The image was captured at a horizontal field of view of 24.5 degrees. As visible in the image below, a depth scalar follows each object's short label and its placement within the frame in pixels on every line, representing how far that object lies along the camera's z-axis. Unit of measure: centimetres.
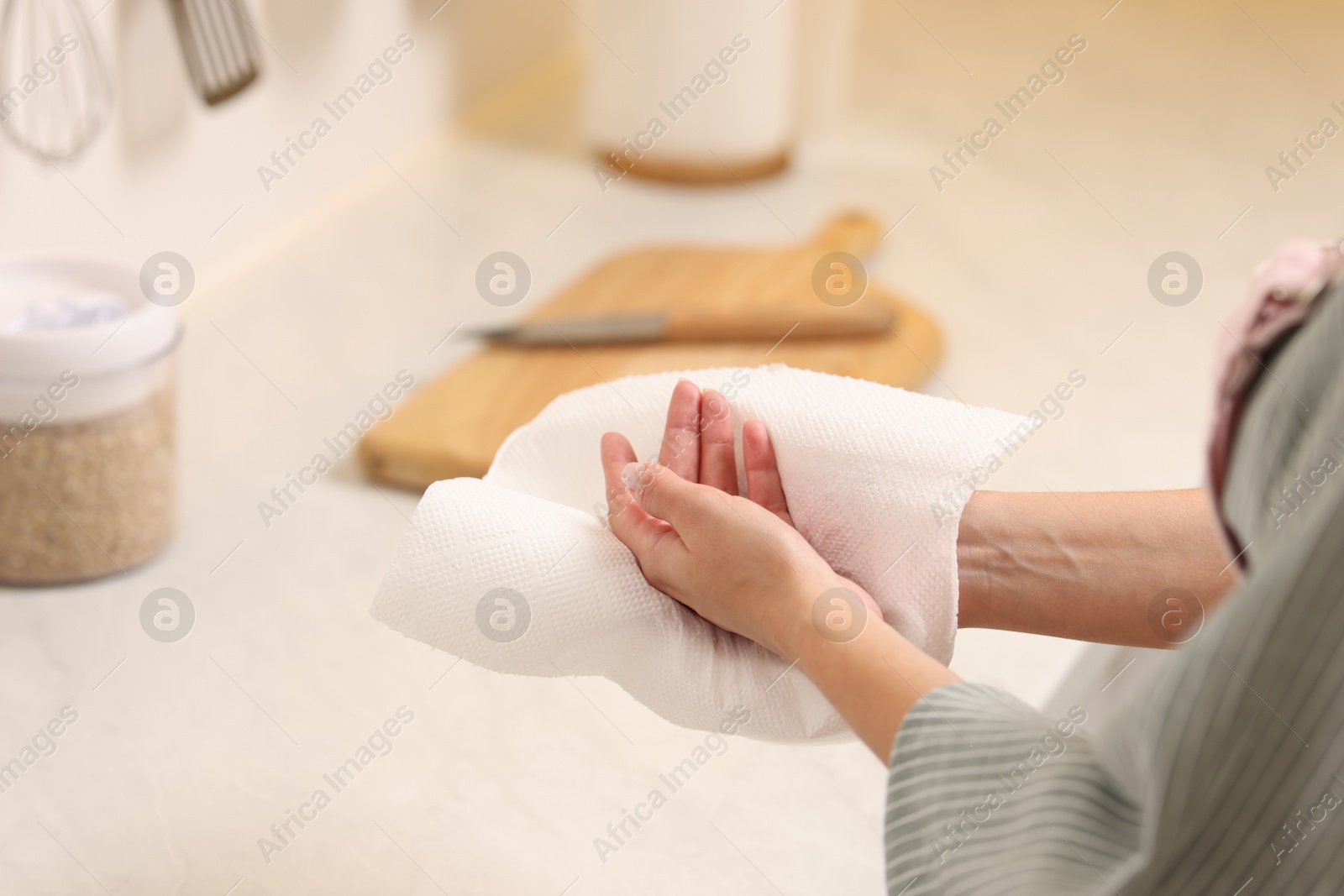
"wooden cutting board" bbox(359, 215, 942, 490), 158
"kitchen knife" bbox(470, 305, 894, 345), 166
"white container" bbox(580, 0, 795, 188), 186
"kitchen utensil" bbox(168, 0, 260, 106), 164
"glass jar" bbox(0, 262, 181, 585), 144
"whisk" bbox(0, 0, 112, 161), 155
